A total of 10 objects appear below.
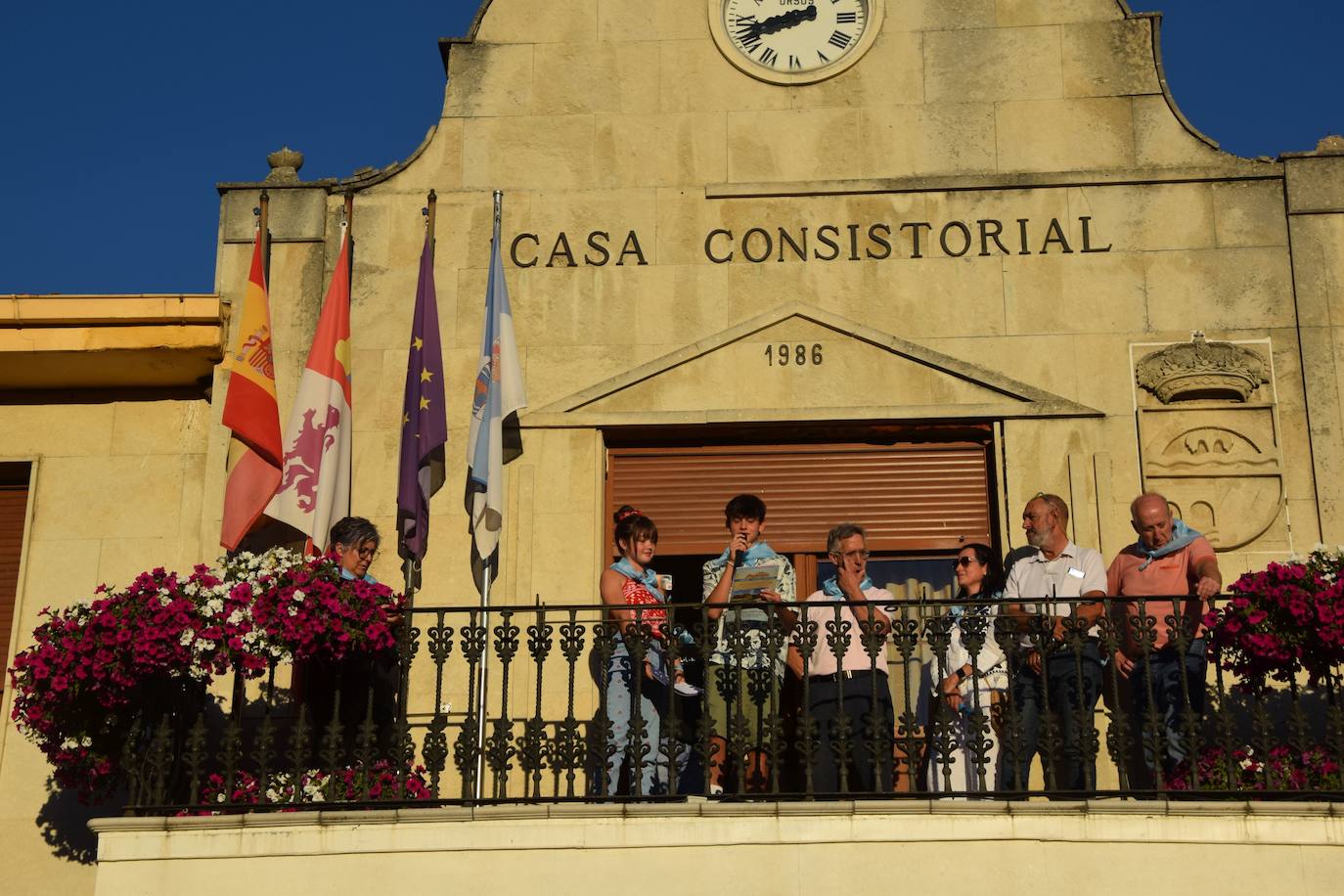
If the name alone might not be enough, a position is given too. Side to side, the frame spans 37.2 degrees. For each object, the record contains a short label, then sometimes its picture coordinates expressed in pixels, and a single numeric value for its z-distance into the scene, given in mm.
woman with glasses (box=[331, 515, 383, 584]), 10766
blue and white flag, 11898
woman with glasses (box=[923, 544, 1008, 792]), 9883
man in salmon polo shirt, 9984
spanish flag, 11922
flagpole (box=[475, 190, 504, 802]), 10500
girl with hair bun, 10258
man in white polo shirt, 9914
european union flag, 11930
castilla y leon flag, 11883
